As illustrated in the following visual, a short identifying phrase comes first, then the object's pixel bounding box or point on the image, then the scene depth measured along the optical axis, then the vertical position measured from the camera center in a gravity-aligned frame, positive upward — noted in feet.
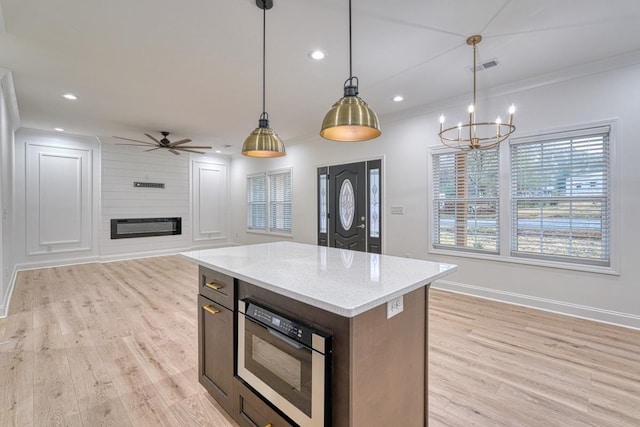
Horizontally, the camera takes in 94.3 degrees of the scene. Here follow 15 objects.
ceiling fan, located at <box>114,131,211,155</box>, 18.80 +4.26
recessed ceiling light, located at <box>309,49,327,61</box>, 9.55 +5.16
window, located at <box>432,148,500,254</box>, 12.97 +0.51
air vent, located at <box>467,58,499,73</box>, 10.30 +5.23
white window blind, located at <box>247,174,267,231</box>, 25.25 +0.76
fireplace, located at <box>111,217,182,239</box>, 22.20 -1.24
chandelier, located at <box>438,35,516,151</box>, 12.73 +3.49
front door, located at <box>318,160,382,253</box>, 16.85 +0.32
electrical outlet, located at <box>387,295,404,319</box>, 4.32 -1.41
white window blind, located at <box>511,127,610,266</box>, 10.60 +0.56
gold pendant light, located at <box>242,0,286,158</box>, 7.58 +1.87
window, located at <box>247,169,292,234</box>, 23.07 +0.81
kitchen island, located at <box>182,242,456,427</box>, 3.84 -1.73
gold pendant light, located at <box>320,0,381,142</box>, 5.25 +1.75
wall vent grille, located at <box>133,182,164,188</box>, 23.13 +2.15
